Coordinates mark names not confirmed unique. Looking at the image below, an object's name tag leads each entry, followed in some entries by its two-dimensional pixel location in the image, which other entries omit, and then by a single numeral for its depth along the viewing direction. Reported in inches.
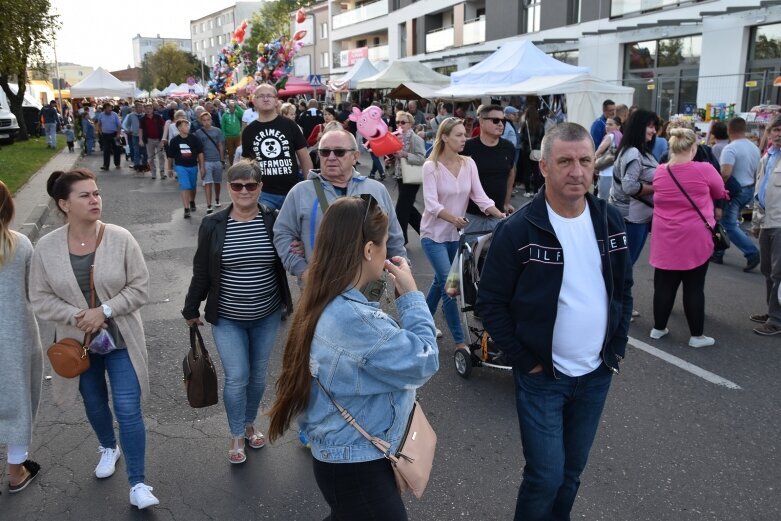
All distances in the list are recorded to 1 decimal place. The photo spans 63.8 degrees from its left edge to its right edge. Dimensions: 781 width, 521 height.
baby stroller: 166.2
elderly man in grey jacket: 144.3
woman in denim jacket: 80.3
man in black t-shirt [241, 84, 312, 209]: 243.9
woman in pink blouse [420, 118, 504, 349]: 193.5
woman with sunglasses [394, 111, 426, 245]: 329.5
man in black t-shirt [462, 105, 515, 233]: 204.4
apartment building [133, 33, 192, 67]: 5280.5
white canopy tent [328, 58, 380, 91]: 889.4
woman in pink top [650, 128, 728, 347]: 204.8
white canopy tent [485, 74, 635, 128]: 523.2
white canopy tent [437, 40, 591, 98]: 591.5
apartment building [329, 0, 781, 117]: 594.2
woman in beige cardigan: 125.1
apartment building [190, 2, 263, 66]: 3437.5
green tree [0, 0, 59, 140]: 633.6
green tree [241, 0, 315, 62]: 2645.2
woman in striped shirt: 139.0
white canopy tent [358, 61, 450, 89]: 778.2
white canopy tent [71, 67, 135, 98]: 1125.1
